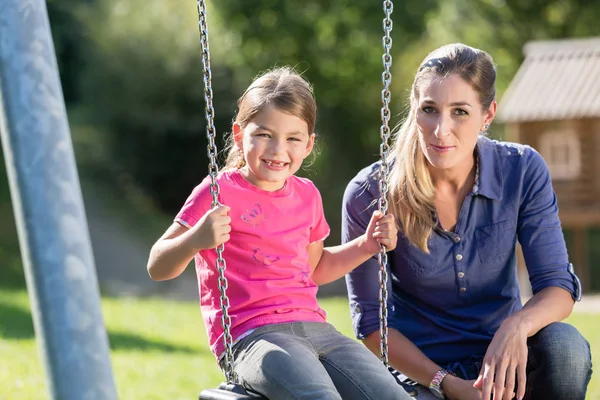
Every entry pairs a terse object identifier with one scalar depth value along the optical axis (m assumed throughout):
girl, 5.91
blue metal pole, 5.02
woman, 6.84
